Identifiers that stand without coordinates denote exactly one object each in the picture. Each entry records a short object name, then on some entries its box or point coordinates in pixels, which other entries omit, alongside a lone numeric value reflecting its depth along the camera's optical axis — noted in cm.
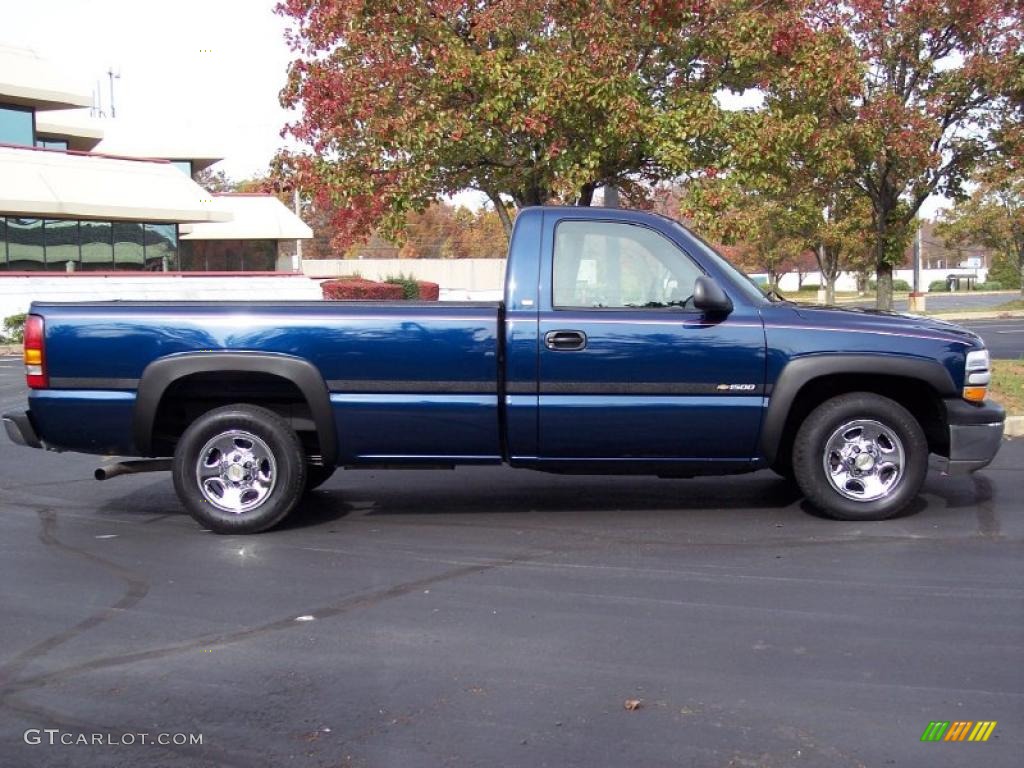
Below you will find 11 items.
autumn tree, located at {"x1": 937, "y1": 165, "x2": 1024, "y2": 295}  5072
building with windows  3062
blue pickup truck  656
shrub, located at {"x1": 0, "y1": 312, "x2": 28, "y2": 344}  2823
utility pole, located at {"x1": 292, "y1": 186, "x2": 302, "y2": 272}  4432
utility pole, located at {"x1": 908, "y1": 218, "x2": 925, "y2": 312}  3953
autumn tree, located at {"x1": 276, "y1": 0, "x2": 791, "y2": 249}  1113
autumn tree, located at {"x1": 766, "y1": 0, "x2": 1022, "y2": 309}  1370
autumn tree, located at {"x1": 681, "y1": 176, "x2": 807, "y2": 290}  1173
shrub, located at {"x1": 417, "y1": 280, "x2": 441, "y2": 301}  4000
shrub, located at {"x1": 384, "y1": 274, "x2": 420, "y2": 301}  3706
